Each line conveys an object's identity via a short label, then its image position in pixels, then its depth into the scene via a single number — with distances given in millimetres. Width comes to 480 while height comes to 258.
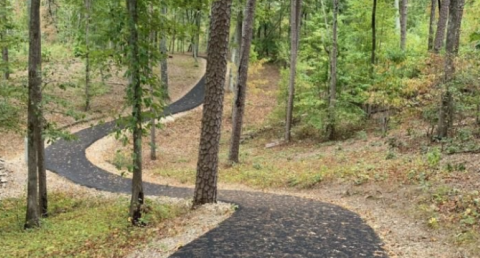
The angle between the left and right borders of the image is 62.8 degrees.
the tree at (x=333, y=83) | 16344
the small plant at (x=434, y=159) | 9664
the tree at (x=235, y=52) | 26753
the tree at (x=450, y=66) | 10672
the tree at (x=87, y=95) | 23391
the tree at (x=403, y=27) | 17859
